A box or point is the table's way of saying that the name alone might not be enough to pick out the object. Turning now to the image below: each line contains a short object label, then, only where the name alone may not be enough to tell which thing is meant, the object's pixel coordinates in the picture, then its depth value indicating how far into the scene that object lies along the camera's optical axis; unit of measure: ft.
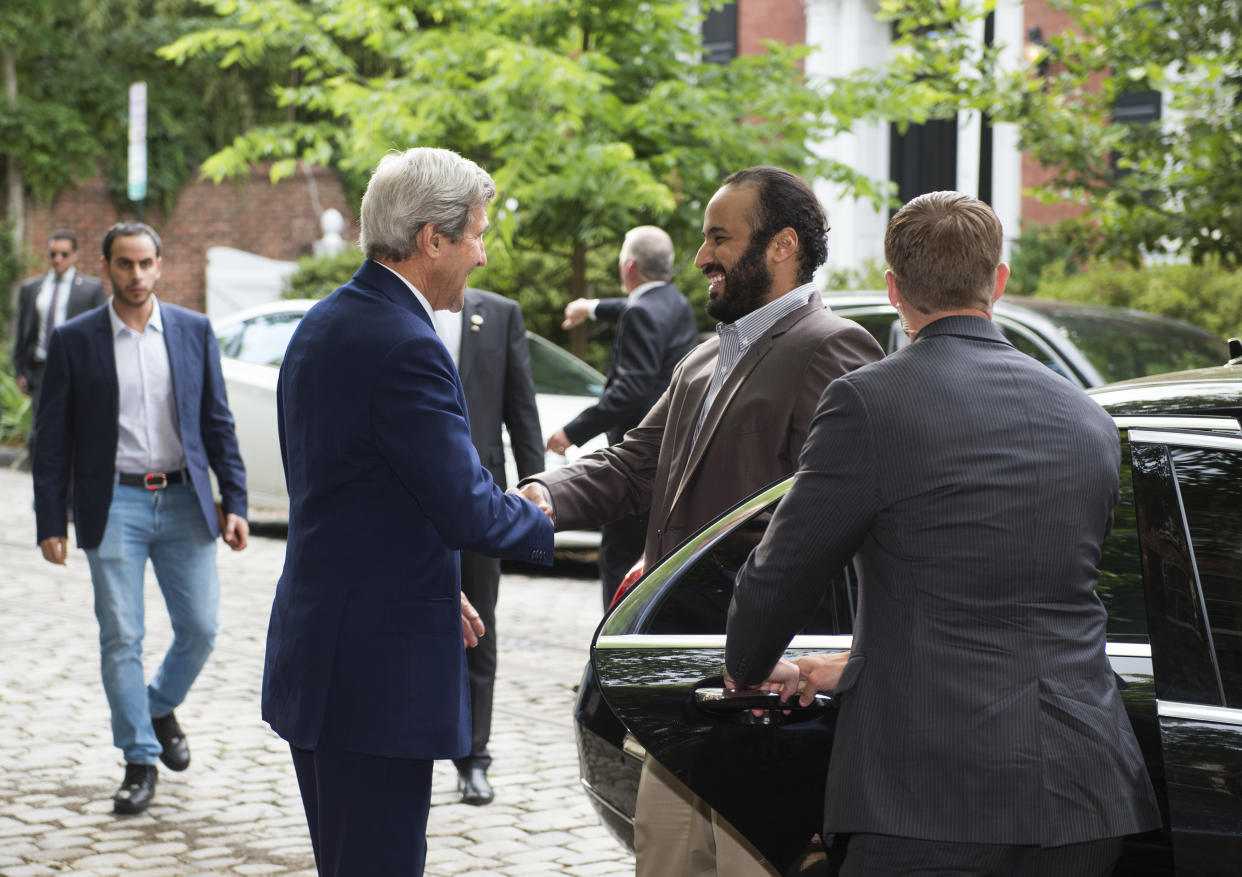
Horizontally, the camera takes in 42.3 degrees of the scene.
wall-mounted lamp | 28.94
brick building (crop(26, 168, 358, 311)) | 85.89
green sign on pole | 72.59
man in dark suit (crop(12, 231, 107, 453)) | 42.83
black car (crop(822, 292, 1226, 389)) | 23.79
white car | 35.04
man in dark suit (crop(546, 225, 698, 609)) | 21.34
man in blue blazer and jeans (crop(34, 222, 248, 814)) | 18.56
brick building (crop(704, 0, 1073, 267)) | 67.87
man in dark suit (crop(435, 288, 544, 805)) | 19.39
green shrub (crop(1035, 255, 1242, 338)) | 41.42
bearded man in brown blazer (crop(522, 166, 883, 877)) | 10.79
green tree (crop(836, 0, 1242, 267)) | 26.89
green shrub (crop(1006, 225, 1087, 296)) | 60.70
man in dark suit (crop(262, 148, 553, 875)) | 9.91
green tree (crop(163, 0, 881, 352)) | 37.83
